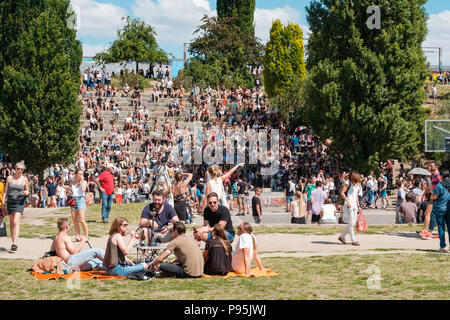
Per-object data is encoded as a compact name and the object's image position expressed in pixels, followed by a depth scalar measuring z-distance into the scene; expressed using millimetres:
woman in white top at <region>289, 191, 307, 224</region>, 19875
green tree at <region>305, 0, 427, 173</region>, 32094
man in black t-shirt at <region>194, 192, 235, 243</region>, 11734
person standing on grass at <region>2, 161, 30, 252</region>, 13531
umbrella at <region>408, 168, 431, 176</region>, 29156
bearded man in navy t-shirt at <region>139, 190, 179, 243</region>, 11898
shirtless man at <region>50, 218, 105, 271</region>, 11336
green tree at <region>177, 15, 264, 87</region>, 55969
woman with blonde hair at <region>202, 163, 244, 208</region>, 13785
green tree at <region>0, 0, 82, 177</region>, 31359
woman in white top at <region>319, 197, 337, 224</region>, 19156
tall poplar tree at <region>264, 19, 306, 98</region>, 52219
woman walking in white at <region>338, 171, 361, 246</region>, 14289
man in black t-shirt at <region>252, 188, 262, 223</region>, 20375
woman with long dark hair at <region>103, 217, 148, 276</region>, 10789
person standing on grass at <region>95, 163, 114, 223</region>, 18594
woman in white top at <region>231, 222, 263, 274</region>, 11070
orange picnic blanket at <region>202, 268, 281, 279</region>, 10846
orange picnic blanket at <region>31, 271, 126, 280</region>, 10688
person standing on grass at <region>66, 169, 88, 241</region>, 15297
